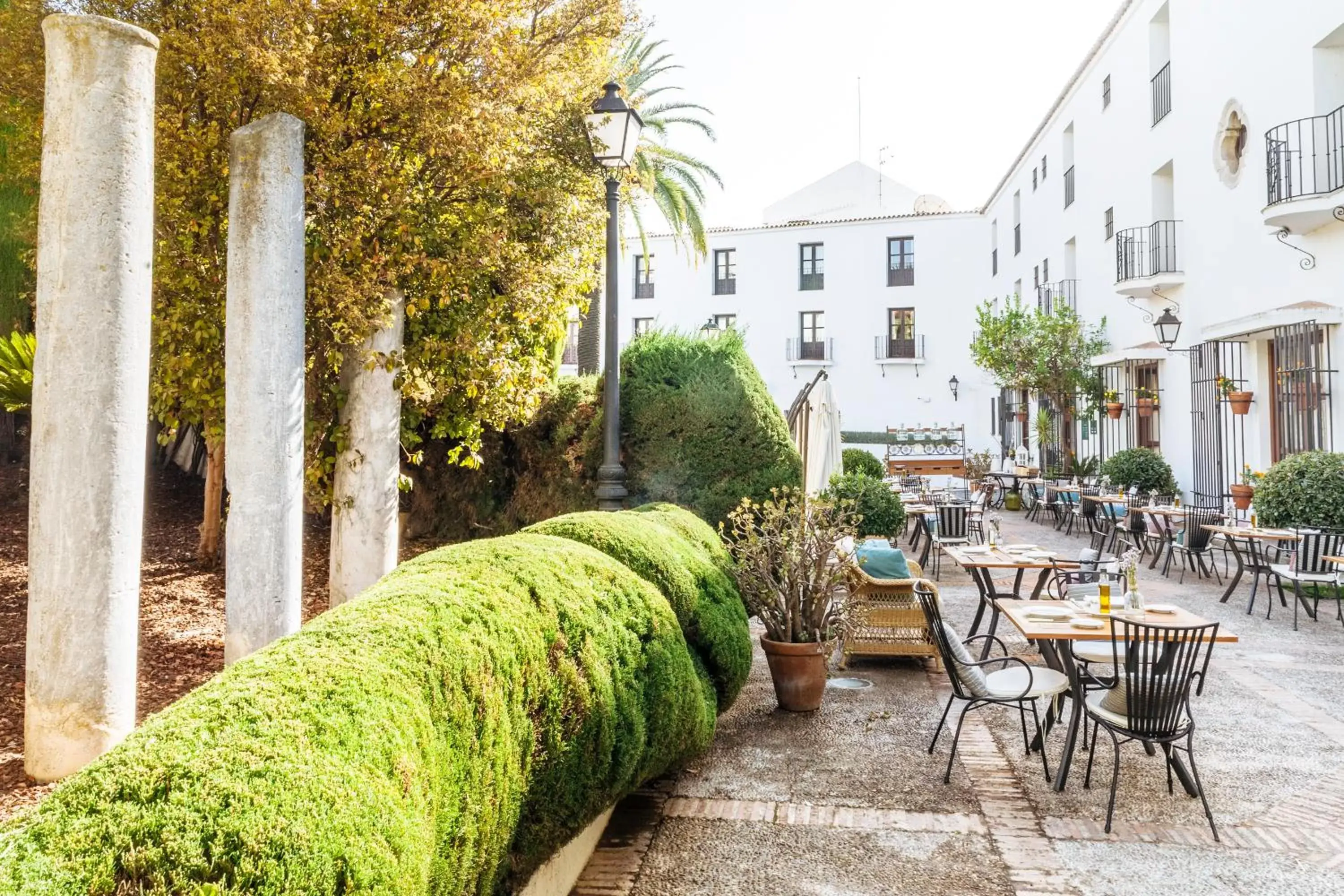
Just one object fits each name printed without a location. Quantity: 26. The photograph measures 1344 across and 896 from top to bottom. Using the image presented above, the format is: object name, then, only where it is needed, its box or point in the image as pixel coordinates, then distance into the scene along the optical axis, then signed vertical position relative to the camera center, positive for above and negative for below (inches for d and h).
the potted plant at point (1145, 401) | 605.6 +49.8
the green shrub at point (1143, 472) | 562.3 -1.3
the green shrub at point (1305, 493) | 350.3 -9.5
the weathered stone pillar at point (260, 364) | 179.8 +22.5
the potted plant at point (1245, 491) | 440.5 -10.9
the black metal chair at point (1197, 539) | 378.9 -30.5
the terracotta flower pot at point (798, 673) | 204.7 -48.1
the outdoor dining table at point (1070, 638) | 159.0 -32.2
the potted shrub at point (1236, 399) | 462.3 +38.2
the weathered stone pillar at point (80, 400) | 140.9 +11.9
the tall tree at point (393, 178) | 205.3 +80.8
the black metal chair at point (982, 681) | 171.3 -43.3
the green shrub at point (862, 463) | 643.5 +5.7
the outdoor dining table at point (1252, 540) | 326.6 -28.2
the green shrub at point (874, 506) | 405.4 -16.8
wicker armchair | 248.7 -43.8
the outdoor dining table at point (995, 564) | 268.5 -29.2
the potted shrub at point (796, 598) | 206.2 -30.5
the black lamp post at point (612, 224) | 256.4 +75.8
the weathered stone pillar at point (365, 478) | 251.0 -1.9
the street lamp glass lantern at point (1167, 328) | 535.8 +89.4
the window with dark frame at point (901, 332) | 1161.4 +185.9
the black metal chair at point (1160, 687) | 149.9 -38.0
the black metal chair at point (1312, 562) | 306.3 -33.1
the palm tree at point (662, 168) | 561.9 +229.4
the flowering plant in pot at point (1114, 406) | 634.2 +47.4
